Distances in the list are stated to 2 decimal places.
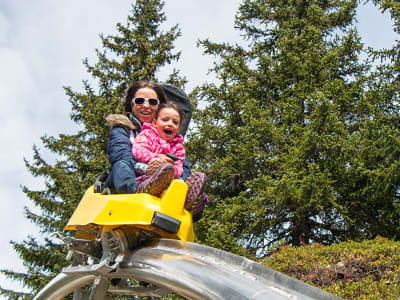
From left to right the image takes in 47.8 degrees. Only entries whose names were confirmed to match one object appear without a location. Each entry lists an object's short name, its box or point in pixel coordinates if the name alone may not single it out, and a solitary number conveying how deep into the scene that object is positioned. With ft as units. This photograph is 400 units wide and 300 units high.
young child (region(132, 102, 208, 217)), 8.64
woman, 8.25
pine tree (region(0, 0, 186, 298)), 33.22
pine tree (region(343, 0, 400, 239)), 26.84
